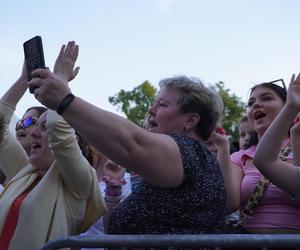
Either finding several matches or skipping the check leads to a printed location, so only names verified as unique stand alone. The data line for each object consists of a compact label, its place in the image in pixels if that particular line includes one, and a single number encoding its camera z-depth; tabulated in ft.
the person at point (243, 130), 15.24
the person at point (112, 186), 8.77
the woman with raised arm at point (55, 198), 7.20
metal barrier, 4.95
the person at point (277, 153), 7.64
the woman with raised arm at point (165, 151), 5.65
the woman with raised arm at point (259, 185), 8.25
